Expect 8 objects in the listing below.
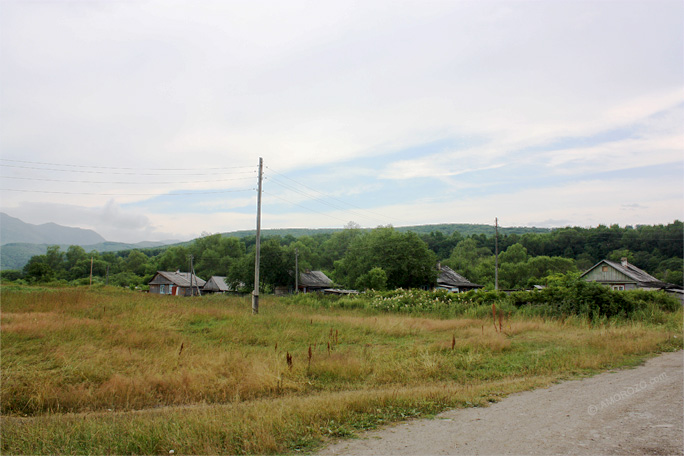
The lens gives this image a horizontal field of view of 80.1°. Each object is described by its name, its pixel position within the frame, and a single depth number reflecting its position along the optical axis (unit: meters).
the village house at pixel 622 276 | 45.05
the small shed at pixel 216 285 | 77.92
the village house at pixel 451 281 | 67.75
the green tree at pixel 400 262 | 60.69
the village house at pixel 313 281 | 70.81
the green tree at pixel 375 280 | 52.72
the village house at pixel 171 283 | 74.25
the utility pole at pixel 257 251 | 21.67
